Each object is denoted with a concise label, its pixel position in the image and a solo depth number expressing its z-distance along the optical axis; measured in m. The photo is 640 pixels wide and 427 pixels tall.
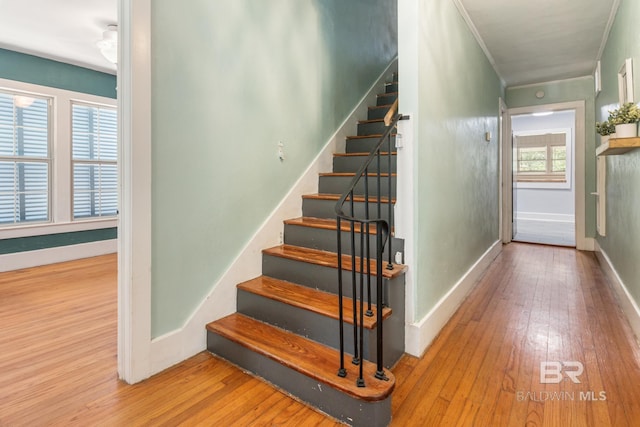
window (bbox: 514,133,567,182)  8.09
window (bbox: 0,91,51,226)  4.02
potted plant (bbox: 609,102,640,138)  2.11
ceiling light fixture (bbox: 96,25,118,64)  3.13
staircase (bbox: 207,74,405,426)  1.49
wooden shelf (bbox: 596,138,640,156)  2.13
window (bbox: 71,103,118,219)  4.63
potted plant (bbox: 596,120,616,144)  2.37
